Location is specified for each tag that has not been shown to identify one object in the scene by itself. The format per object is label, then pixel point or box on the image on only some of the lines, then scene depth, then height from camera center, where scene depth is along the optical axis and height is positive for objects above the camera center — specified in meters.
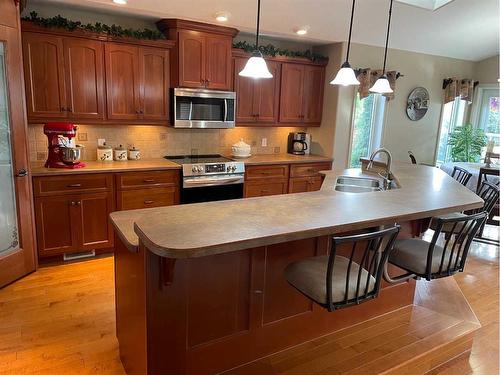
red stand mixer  3.50 -0.28
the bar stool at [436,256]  2.05 -0.72
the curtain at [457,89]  6.25 +0.74
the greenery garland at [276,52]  4.49 +0.94
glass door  3.00 -0.60
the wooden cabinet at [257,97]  4.63 +0.35
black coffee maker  5.36 -0.23
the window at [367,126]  5.67 +0.05
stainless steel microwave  4.12 +0.16
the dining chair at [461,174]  4.54 -0.53
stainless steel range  4.01 -0.61
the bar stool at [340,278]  1.69 -0.74
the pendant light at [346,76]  2.75 +0.38
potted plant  6.40 -0.18
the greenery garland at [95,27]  3.38 +0.86
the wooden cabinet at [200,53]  4.00 +0.76
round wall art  5.95 +0.44
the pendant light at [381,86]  3.09 +0.36
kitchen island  1.64 -0.76
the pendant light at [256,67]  2.38 +0.36
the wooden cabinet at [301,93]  4.93 +0.45
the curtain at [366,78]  5.16 +0.70
